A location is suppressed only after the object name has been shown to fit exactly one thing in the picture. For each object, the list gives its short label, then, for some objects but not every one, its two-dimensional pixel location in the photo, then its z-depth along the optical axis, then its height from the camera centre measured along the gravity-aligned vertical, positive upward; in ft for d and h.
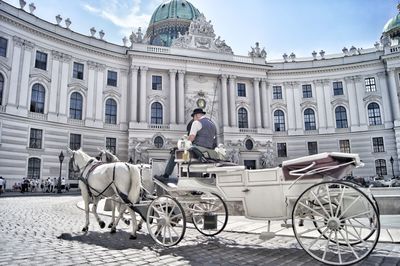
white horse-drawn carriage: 14.61 -1.38
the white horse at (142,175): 23.61 -0.20
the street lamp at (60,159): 80.78 +4.22
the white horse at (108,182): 21.84 -0.69
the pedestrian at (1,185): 71.23 -2.44
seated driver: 20.88 +2.51
